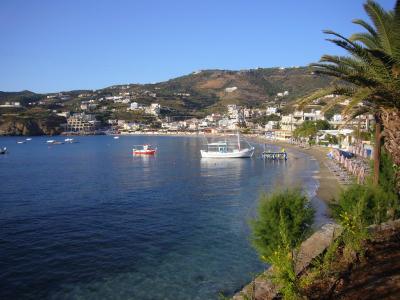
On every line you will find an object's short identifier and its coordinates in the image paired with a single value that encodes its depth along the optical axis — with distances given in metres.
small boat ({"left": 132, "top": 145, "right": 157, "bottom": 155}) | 85.50
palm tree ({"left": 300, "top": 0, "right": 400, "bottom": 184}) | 11.02
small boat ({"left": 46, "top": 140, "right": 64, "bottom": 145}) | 130.50
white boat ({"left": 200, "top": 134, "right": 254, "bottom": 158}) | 76.56
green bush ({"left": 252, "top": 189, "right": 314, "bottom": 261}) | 11.67
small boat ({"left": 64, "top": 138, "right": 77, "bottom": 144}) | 140.70
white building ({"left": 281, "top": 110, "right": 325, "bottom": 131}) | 137.62
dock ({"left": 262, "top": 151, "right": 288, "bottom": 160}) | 71.74
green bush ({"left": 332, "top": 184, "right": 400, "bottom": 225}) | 12.62
